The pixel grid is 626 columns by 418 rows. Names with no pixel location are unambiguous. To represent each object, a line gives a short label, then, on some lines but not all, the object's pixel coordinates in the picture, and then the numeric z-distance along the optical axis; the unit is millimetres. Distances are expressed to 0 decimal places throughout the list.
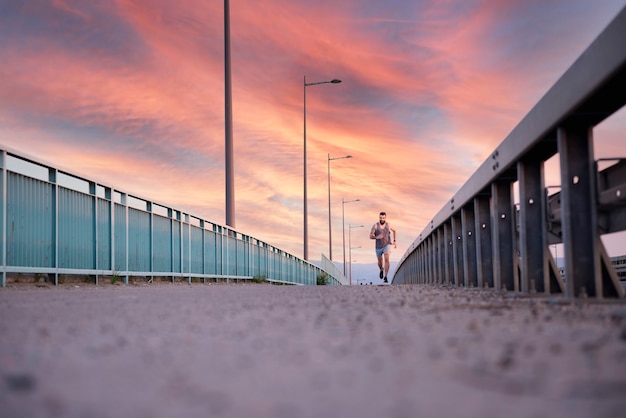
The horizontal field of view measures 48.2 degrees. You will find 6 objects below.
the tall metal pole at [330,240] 60091
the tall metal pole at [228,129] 22594
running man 23062
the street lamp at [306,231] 40031
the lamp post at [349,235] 80200
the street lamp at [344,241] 72375
